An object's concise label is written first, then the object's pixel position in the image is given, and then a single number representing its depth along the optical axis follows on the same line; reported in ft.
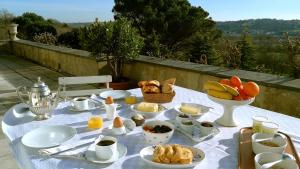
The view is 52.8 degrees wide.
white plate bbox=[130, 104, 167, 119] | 5.86
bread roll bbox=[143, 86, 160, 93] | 6.66
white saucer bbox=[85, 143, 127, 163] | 3.98
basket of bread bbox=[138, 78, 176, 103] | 6.64
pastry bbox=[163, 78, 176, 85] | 6.69
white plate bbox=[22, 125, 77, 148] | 4.56
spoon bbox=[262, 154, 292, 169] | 3.48
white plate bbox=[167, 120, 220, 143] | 4.68
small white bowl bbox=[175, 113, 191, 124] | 5.16
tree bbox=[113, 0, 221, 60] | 64.75
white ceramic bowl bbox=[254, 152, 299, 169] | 3.55
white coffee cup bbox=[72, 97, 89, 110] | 6.26
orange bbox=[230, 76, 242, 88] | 5.38
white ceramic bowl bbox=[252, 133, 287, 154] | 4.07
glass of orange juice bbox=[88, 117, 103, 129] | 5.24
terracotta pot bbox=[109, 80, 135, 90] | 15.11
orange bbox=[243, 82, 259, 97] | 5.07
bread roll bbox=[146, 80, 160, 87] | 6.77
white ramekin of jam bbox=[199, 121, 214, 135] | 4.83
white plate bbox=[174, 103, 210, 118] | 5.74
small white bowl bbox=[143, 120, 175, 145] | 4.49
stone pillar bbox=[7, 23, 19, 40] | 37.04
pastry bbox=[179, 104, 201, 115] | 5.84
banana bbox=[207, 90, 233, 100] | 5.13
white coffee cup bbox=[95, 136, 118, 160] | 3.99
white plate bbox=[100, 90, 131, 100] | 7.23
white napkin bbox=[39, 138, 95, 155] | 4.25
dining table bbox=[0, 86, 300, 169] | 4.02
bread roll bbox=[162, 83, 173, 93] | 6.63
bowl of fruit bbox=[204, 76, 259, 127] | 5.09
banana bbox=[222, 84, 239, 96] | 5.05
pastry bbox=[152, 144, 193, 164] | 3.82
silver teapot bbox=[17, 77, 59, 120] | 5.68
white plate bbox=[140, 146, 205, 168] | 3.76
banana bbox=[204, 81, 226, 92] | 5.13
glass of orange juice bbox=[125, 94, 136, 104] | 6.77
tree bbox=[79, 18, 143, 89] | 14.93
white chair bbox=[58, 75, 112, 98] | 8.46
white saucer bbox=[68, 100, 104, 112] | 6.27
